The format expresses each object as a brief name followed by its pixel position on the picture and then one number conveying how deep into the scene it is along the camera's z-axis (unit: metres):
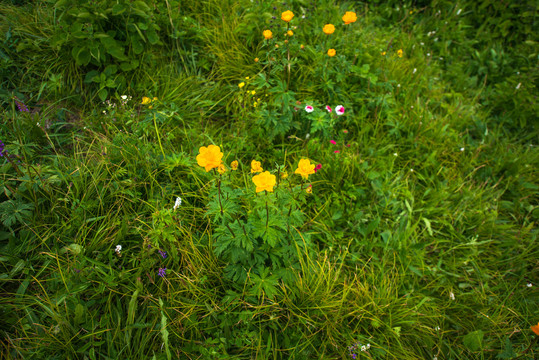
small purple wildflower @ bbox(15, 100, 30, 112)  2.04
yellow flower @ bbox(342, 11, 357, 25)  2.45
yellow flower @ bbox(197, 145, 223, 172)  1.32
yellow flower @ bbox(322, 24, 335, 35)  2.37
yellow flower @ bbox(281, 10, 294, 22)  2.16
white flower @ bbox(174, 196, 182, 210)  1.77
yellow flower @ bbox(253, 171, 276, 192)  1.35
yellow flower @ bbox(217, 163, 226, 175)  1.34
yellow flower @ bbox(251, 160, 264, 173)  1.50
